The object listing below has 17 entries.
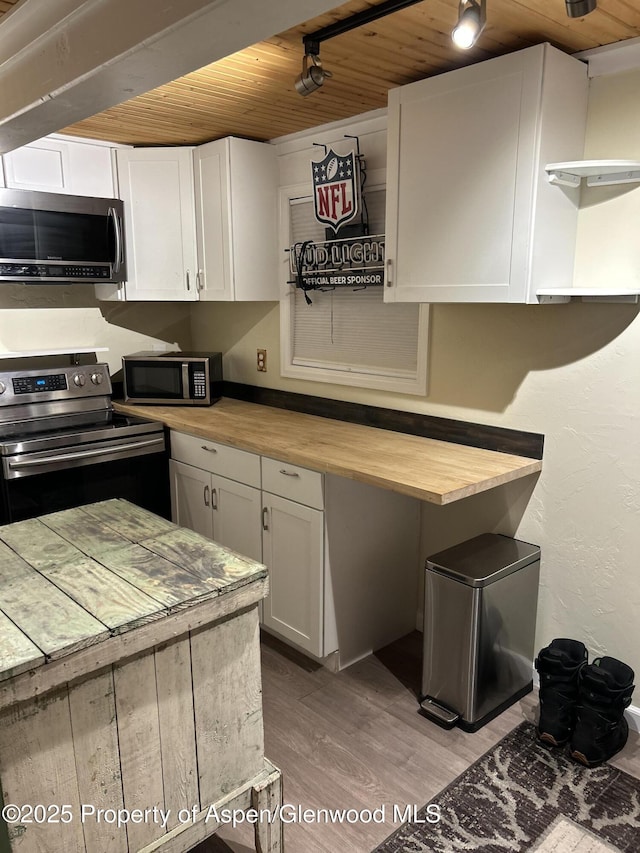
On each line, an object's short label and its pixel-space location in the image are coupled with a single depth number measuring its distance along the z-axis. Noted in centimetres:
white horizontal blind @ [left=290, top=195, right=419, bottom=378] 286
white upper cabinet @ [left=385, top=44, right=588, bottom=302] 200
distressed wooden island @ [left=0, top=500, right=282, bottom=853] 124
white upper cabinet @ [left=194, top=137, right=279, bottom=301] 315
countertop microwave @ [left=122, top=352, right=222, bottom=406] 346
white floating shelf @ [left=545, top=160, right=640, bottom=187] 196
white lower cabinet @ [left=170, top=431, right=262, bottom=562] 280
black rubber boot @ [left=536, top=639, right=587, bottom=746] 216
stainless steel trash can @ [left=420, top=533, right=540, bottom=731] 224
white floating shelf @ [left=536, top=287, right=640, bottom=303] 201
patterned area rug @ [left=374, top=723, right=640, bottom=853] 182
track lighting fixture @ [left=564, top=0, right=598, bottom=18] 133
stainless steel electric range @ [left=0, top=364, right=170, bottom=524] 282
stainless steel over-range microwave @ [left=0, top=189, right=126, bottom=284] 298
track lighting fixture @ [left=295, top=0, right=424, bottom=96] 175
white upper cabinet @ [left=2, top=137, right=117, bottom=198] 299
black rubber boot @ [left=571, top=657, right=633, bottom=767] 208
